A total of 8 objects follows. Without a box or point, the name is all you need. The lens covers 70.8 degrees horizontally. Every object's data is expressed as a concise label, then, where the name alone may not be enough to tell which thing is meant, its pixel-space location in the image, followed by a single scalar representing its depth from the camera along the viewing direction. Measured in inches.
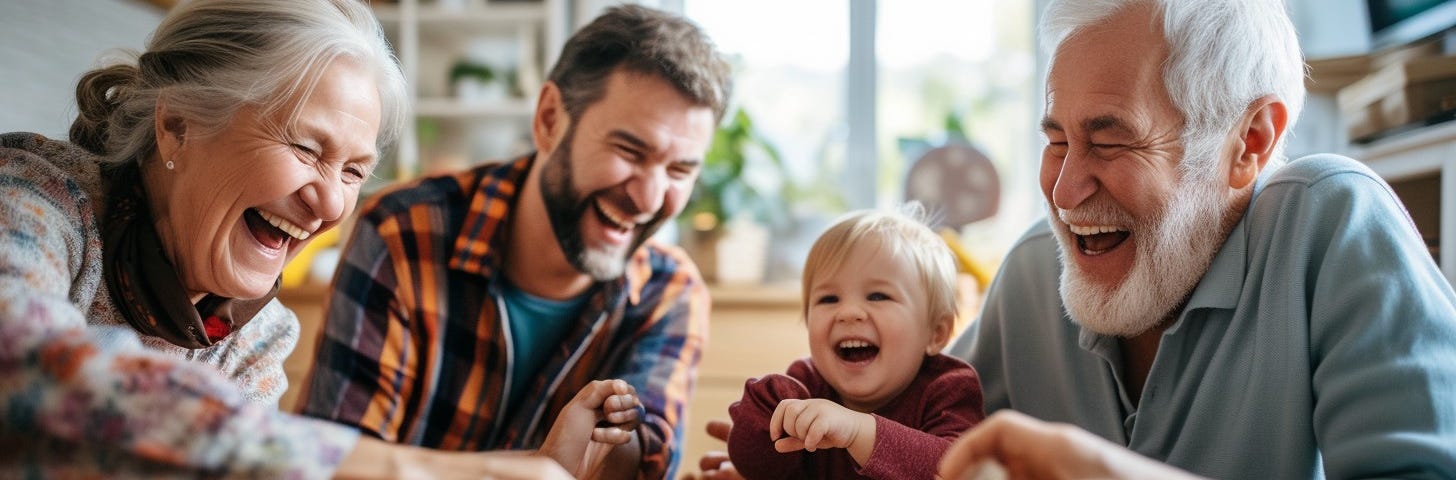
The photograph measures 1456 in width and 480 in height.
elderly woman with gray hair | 44.6
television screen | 92.7
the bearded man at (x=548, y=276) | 71.5
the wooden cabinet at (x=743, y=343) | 134.5
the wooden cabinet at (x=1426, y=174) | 72.1
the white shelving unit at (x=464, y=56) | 153.0
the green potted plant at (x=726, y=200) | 146.0
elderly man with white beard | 43.1
